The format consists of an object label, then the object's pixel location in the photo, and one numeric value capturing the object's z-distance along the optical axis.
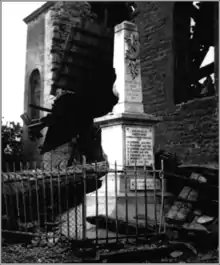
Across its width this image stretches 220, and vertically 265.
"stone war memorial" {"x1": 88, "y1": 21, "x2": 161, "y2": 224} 6.29
